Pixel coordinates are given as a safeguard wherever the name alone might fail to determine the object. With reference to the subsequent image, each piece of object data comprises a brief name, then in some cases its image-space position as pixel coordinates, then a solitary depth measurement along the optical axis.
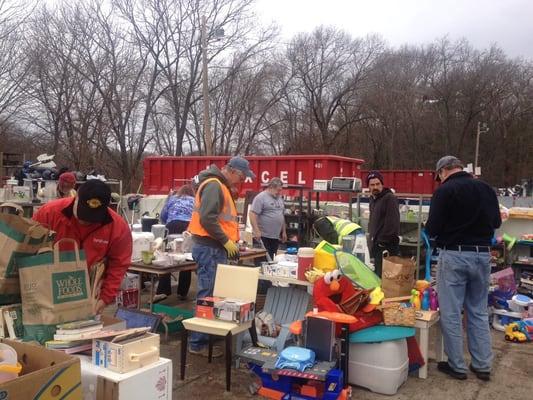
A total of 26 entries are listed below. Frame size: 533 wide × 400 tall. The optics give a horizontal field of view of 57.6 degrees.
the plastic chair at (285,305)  4.48
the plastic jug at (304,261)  4.15
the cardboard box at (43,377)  1.68
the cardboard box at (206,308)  3.72
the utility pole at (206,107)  16.45
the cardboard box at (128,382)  2.14
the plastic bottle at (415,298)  3.91
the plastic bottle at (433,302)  4.14
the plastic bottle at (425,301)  4.10
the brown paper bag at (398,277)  3.89
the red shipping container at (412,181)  19.56
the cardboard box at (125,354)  2.21
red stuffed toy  3.58
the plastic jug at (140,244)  4.86
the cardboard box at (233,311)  3.64
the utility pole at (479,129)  33.97
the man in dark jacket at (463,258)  3.84
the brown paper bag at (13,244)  2.35
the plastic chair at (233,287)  3.70
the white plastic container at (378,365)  3.54
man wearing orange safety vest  4.06
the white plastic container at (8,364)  1.77
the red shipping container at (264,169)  10.51
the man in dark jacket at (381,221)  5.21
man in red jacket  2.68
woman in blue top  6.42
